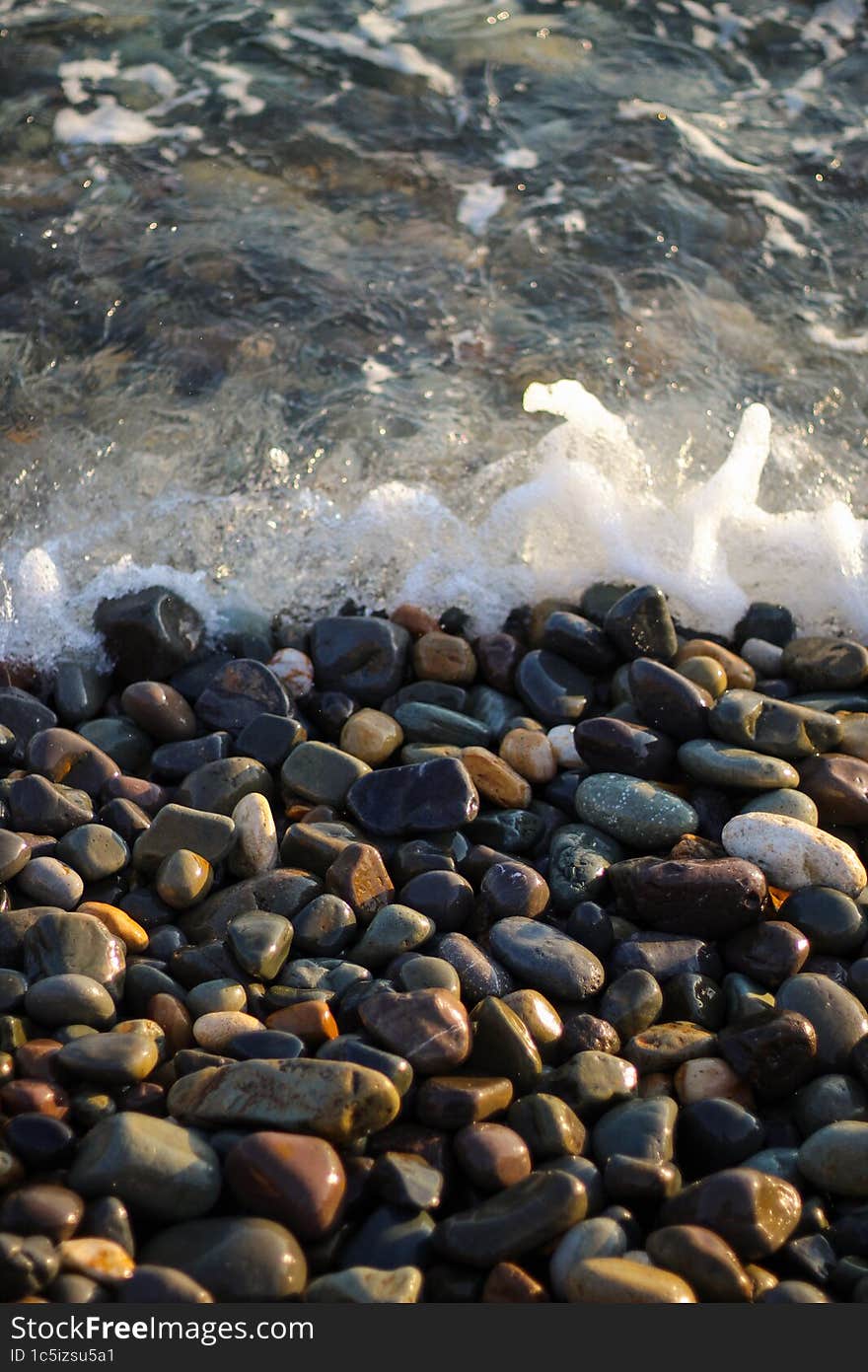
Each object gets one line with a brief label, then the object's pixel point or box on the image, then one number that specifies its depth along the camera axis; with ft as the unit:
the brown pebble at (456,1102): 6.72
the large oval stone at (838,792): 9.25
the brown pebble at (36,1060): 6.86
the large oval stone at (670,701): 9.87
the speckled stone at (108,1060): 6.79
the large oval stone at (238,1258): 5.75
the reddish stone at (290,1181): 6.03
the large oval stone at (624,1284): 5.80
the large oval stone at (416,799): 9.02
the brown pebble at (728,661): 10.89
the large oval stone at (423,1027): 6.94
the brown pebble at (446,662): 11.00
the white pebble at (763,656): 11.39
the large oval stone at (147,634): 10.94
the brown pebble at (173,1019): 7.32
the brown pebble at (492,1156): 6.44
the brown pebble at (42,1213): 5.88
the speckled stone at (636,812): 8.96
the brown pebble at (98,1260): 5.72
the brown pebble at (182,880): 8.35
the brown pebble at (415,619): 11.67
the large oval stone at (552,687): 10.42
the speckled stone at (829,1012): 7.36
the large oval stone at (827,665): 10.90
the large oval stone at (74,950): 7.57
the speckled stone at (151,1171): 6.08
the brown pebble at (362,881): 8.38
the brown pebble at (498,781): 9.47
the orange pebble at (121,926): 8.02
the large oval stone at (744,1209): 6.18
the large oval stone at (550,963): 7.79
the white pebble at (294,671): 10.79
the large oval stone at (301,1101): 6.37
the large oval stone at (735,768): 9.27
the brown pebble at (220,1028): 7.20
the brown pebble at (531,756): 9.78
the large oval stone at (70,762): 9.45
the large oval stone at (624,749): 9.63
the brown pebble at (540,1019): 7.42
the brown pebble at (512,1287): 5.89
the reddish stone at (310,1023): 7.26
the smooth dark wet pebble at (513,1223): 6.02
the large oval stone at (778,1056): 7.22
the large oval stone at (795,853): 8.53
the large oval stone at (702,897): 8.17
